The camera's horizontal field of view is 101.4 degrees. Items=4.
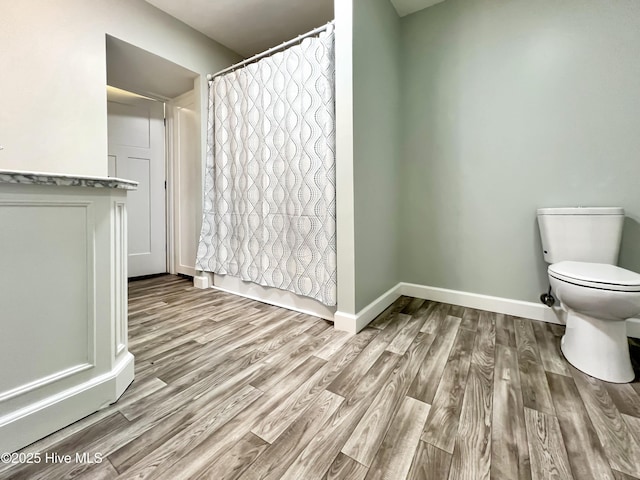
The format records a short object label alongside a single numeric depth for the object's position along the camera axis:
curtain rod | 1.71
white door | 2.78
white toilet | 1.13
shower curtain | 1.73
